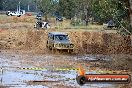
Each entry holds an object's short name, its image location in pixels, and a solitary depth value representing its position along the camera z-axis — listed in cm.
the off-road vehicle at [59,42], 4131
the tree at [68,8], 8659
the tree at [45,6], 8444
